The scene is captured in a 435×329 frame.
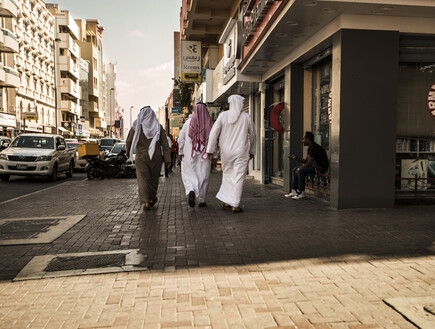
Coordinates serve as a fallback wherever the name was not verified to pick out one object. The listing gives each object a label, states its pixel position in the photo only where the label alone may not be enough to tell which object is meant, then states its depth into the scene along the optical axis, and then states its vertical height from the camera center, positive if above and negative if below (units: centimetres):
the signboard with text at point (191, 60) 2436 +419
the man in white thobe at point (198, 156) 838 -46
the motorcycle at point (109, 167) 1681 -137
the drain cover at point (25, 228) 592 -142
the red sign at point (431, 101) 846 +61
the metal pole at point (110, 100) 11784 +964
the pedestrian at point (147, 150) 805 -33
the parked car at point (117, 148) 2126 -75
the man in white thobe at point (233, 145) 770 -22
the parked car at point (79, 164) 2180 -156
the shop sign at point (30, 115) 3812 +167
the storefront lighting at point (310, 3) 677 +206
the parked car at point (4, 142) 2099 -44
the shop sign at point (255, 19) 875 +259
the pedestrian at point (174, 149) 2211 -84
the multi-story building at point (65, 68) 6209 +989
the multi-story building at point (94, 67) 8469 +1401
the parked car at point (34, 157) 1539 -85
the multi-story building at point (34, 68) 4369 +761
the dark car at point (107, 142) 2839 -60
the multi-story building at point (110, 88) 12575 +1417
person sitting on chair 905 -64
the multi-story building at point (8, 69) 3681 +586
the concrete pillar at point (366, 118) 765 +25
